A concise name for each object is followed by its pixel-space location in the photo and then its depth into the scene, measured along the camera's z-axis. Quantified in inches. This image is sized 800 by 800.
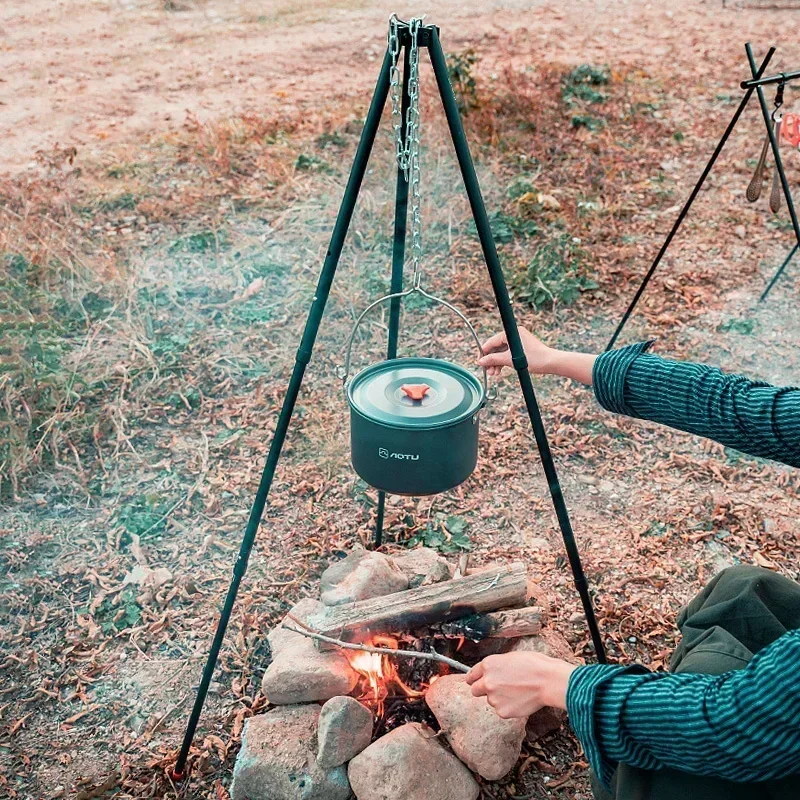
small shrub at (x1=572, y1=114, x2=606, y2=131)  267.0
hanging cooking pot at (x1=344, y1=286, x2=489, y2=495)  86.1
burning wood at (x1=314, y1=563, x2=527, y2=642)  103.0
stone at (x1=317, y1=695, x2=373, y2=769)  93.4
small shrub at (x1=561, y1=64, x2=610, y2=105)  283.6
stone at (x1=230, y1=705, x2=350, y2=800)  94.7
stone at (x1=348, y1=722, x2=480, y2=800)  91.0
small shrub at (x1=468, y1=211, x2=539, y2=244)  215.2
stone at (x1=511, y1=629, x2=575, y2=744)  104.8
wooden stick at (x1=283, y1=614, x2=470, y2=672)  99.7
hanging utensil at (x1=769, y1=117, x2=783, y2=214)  146.9
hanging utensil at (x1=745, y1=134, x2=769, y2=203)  145.9
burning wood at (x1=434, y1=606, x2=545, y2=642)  104.2
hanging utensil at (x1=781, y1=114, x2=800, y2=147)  122.8
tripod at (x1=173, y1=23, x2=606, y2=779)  79.6
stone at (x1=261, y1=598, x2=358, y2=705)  99.8
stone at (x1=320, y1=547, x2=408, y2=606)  110.2
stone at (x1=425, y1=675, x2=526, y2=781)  94.7
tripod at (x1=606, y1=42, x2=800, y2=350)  124.6
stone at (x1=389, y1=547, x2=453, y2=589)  116.1
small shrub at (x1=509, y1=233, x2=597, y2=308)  193.9
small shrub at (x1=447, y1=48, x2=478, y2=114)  261.1
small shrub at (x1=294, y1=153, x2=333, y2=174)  237.8
